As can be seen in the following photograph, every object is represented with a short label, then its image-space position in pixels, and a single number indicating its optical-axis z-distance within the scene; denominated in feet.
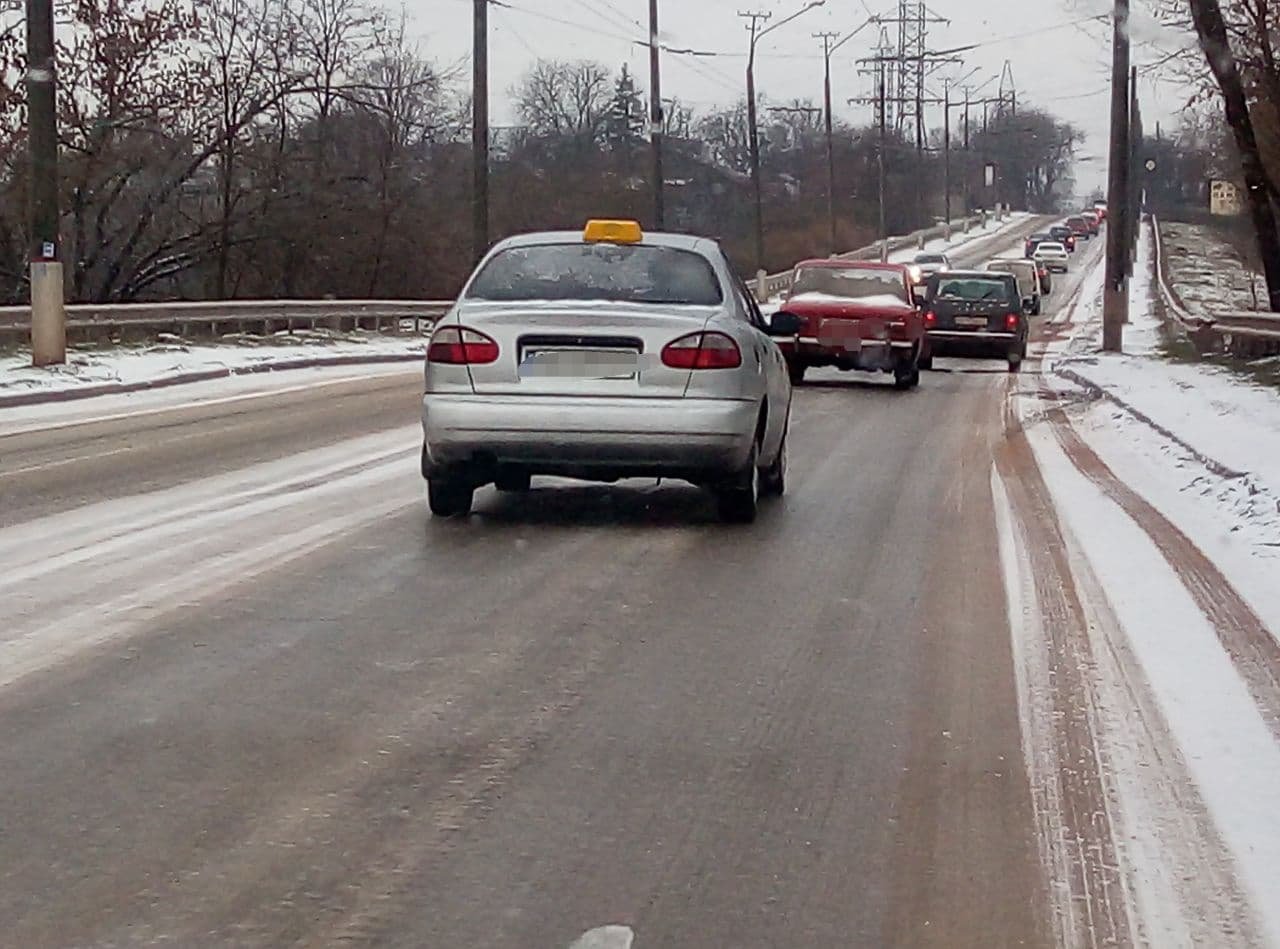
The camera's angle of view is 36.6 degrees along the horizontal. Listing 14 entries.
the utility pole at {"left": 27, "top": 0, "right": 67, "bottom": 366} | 72.54
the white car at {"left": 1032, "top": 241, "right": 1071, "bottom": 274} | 267.80
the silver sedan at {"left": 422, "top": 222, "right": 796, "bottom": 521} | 33.06
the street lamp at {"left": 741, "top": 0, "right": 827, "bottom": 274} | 190.60
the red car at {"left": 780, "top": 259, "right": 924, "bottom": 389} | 76.89
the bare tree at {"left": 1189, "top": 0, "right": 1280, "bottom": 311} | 92.07
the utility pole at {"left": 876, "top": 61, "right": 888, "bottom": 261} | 253.24
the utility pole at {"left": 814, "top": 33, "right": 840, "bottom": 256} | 231.71
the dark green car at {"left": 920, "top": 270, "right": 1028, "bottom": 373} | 97.14
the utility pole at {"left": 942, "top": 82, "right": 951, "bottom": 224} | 349.00
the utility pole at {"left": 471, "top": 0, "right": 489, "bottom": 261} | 113.09
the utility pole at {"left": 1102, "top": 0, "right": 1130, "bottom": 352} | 103.04
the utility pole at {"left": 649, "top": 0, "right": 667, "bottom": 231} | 150.20
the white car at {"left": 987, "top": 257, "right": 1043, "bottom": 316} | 172.55
